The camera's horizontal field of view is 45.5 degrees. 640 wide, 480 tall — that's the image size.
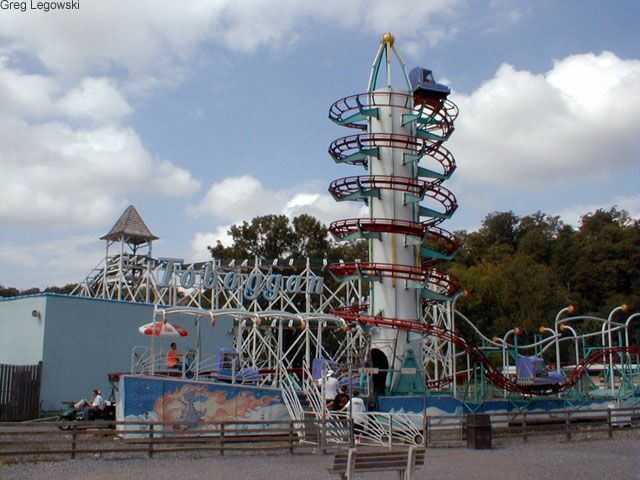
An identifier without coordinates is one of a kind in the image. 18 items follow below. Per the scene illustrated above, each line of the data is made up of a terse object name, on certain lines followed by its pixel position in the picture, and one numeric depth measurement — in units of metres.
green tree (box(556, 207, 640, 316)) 71.38
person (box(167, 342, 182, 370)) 24.58
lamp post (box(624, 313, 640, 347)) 29.92
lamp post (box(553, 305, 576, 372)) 30.51
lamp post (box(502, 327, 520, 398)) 30.64
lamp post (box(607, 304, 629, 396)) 30.53
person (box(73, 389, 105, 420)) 24.41
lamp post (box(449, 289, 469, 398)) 28.51
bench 11.64
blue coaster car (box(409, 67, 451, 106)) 33.59
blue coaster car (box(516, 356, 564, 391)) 28.95
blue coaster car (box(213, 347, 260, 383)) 24.91
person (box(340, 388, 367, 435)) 20.53
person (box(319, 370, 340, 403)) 22.82
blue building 30.55
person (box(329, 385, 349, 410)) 22.78
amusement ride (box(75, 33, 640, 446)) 26.77
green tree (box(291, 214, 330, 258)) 63.44
